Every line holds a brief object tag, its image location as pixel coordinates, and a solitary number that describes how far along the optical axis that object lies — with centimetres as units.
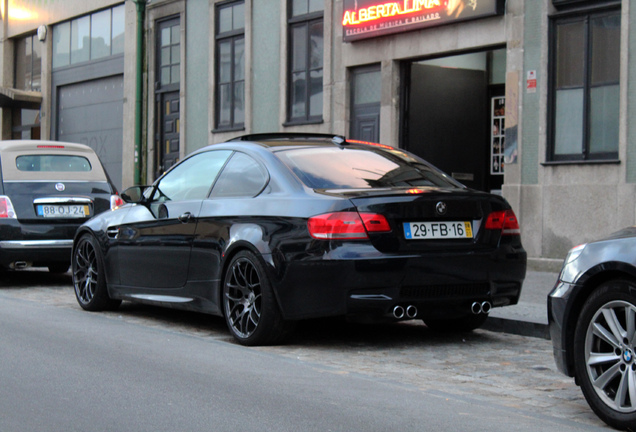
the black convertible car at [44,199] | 1140
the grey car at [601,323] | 463
